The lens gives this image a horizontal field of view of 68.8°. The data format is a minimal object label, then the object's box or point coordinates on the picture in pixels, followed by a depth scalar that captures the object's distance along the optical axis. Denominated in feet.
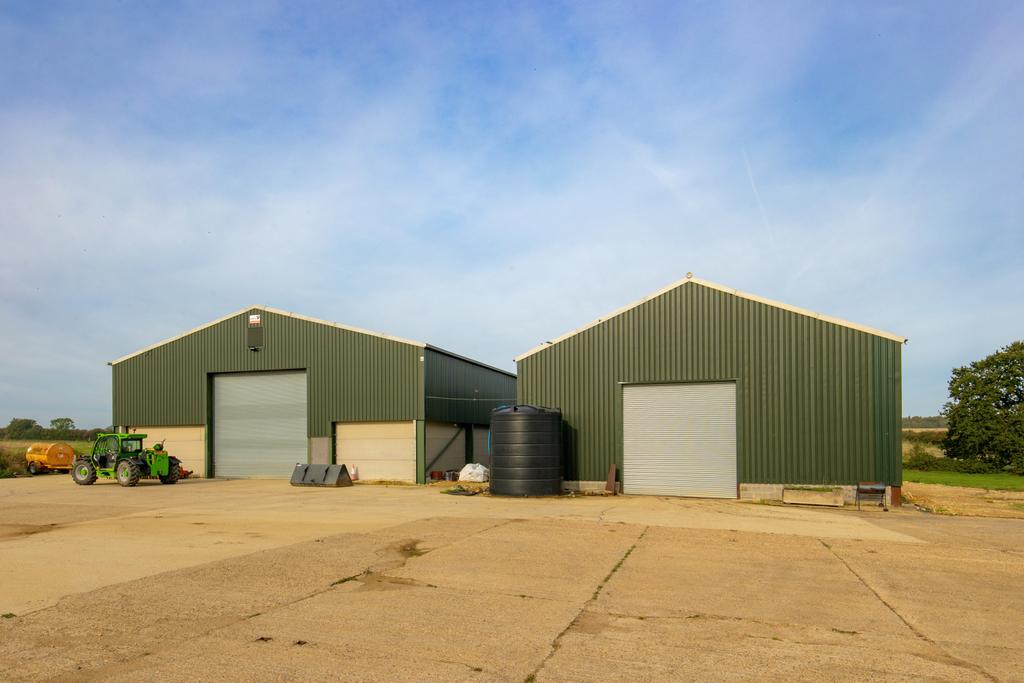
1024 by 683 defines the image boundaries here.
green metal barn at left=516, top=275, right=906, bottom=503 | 74.74
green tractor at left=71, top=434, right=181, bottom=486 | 95.09
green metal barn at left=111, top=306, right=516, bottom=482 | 101.35
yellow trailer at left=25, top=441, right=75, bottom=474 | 126.52
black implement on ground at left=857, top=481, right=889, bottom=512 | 70.69
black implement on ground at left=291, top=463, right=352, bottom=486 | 96.53
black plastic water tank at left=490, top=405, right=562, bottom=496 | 78.33
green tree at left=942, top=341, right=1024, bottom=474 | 153.81
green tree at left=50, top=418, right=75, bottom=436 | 344.98
